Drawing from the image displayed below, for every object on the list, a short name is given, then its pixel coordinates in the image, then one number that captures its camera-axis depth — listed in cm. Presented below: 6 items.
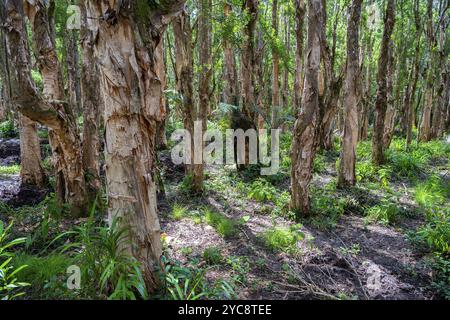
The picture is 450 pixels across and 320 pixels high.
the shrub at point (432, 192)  707
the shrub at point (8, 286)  340
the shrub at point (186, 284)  340
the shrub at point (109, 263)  315
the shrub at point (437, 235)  499
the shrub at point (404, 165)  945
